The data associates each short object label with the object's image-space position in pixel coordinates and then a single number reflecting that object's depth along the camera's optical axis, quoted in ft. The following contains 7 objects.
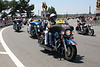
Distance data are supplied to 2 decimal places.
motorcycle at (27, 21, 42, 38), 42.23
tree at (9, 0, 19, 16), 266.36
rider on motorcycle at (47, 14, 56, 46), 24.24
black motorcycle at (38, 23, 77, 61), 20.95
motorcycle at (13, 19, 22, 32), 63.87
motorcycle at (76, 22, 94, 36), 50.05
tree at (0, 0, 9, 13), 257.34
